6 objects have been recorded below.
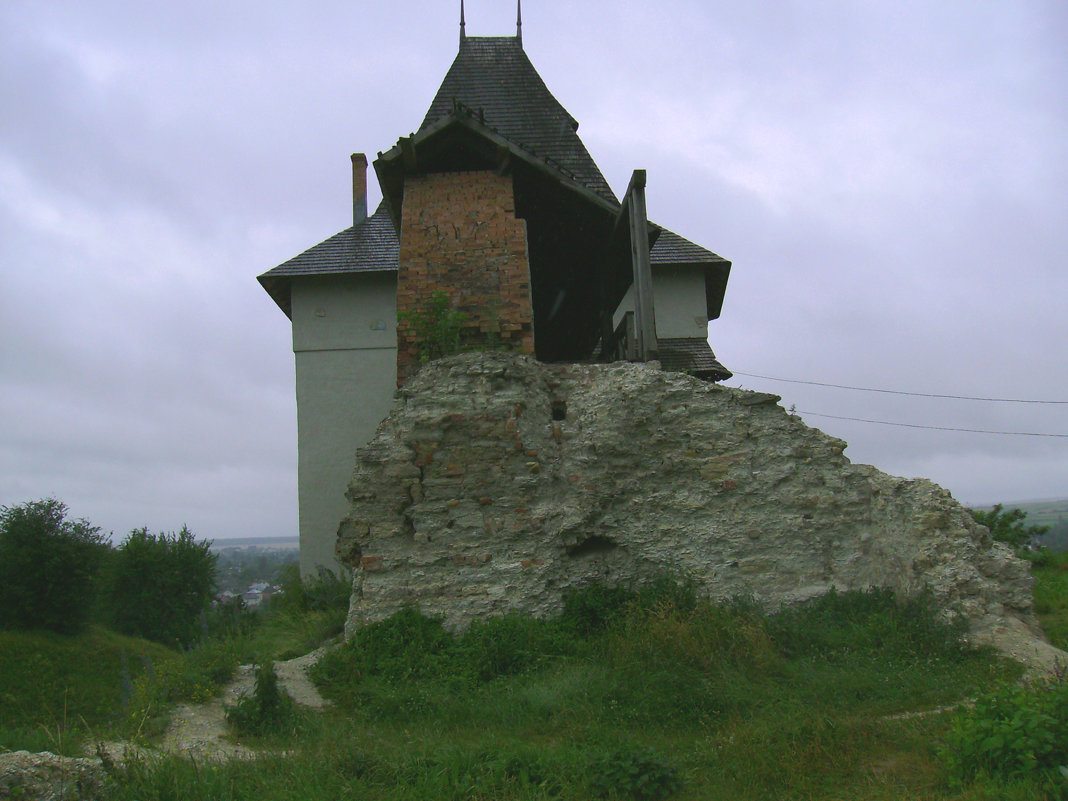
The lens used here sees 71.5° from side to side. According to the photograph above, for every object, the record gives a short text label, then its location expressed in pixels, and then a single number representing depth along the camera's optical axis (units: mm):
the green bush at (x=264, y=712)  5730
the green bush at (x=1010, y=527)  14492
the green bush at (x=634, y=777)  4324
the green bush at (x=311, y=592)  12312
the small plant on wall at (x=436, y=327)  8562
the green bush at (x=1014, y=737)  3863
